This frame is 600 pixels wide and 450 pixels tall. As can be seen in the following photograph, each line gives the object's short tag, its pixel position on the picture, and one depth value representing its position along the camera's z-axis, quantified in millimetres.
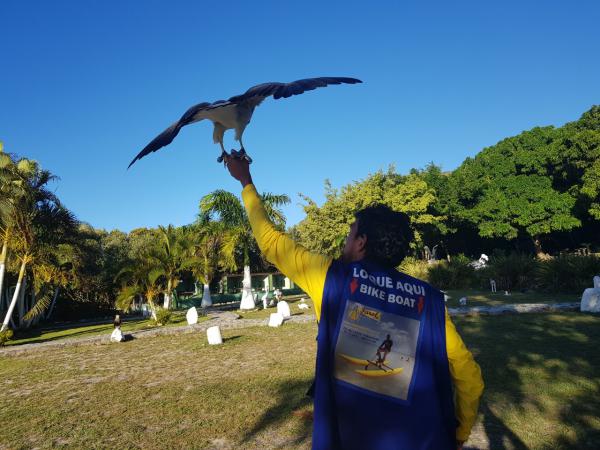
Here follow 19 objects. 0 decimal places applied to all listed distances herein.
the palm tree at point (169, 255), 20219
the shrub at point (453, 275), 25359
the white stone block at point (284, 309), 15998
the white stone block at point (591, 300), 12367
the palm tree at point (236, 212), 24195
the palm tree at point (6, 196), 14995
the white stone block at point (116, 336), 14180
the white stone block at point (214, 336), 12131
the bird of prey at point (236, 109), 1693
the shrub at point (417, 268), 26234
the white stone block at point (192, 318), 16844
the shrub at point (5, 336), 14136
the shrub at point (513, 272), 21297
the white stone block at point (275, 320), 14992
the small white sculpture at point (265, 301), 23203
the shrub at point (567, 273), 17922
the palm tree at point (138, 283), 19047
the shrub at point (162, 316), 17719
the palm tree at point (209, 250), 22512
